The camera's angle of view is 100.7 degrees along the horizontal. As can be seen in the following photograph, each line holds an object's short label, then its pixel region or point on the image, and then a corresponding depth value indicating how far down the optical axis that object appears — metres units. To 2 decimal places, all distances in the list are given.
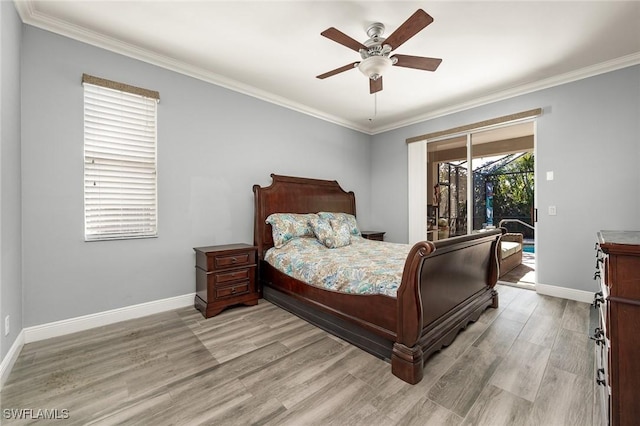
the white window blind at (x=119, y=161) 2.52
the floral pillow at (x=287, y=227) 3.42
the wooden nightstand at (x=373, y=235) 4.68
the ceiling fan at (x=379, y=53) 2.05
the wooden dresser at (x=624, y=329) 1.08
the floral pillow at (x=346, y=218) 3.89
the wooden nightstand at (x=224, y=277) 2.82
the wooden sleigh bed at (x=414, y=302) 1.77
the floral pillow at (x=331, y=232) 3.42
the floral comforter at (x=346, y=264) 2.08
